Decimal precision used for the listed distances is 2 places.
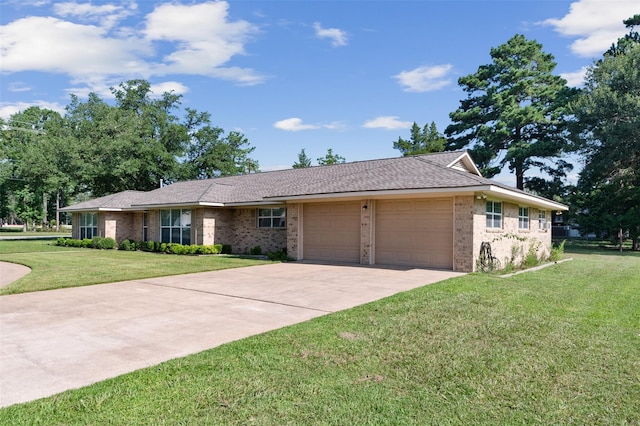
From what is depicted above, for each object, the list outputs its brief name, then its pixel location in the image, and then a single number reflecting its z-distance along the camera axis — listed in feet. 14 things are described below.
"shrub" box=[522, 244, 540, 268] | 50.39
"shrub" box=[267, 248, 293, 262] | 54.76
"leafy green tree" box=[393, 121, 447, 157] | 157.48
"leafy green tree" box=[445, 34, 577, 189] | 103.14
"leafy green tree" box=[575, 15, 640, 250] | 83.75
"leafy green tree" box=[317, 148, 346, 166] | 191.01
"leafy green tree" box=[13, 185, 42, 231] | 178.91
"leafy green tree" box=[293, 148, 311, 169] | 198.68
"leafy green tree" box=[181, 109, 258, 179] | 137.49
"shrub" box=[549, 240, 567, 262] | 58.29
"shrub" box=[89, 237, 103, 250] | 79.97
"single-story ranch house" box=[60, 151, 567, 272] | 42.57
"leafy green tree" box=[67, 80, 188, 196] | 116.06
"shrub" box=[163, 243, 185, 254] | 66.49
